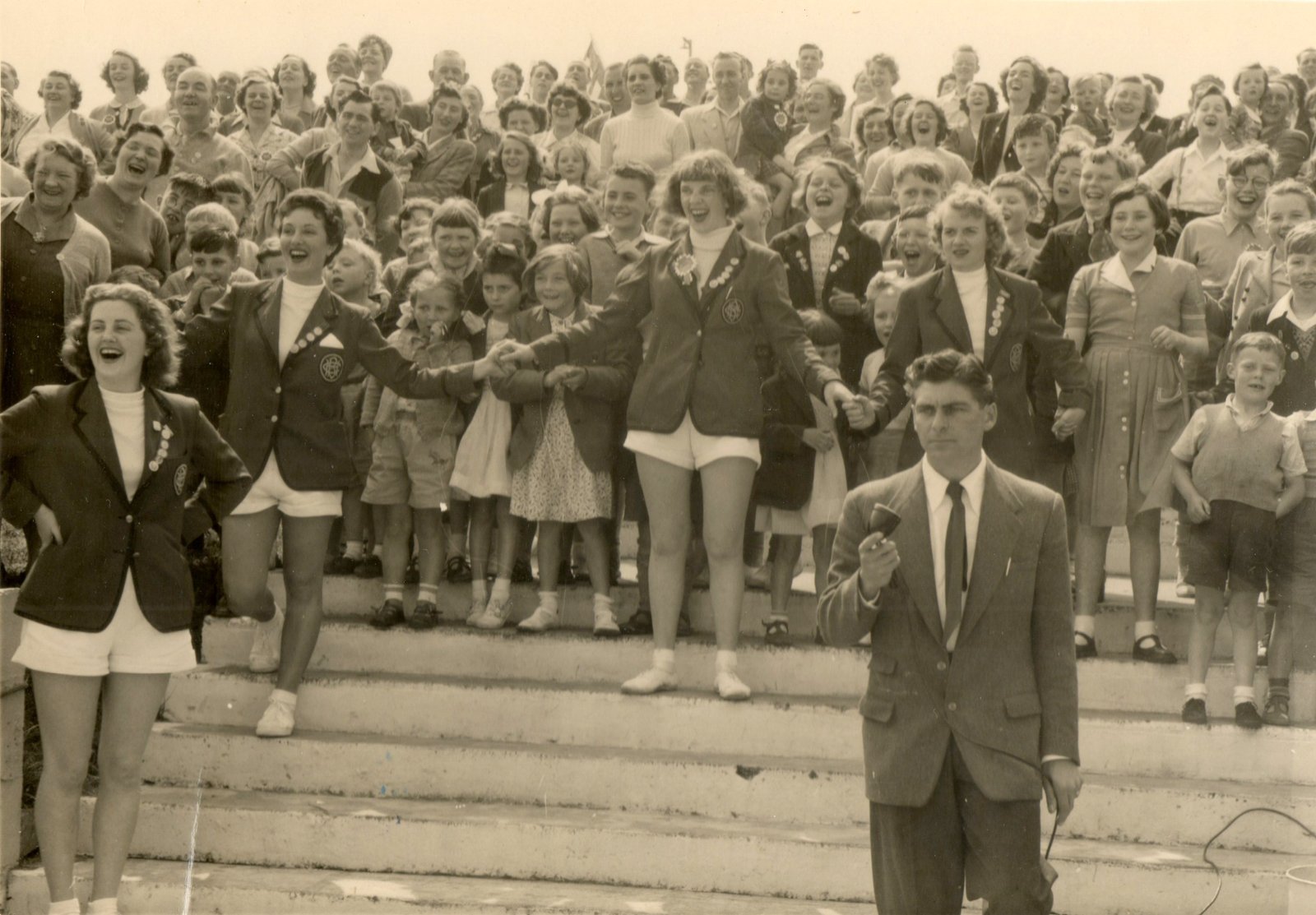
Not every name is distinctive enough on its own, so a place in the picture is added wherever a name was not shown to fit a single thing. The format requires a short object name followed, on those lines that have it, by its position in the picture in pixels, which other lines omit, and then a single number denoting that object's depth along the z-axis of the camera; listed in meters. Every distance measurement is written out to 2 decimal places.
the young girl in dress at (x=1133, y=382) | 5.80
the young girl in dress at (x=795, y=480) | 5.96
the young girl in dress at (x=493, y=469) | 6.05
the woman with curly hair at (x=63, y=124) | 8.68
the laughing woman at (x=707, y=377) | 5.53
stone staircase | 4.79
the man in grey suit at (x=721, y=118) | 8.62
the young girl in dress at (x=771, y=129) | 8.50
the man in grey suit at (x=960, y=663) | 3.56
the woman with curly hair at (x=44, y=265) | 5.56
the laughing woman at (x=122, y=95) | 9.24
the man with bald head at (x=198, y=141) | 7.78
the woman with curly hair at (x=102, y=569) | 4.39
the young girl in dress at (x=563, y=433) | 5.93
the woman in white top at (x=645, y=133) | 8.20
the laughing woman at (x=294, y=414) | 5.41
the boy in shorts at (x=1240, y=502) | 5.35
